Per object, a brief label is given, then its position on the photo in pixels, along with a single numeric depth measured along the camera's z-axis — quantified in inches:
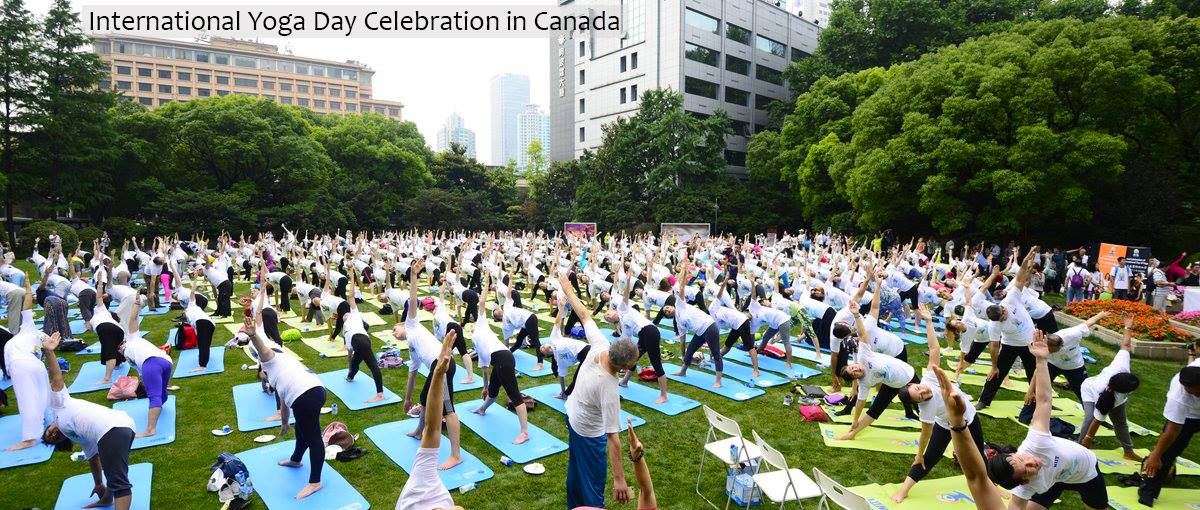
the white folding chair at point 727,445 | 228.8
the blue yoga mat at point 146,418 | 287.3
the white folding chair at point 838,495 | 170.7
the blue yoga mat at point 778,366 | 417.1
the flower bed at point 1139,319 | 490.0
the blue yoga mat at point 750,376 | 395.2
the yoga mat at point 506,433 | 280.7
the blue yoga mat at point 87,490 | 227.8
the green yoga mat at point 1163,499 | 233.8
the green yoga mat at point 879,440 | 287.7
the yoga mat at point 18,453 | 261.3
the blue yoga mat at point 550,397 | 329.2
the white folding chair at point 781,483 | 201.8
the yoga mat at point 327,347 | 459.2
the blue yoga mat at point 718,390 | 370.3
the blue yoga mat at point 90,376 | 363.9
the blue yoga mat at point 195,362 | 403.2
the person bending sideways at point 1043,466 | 161.5
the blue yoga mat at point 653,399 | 343.3
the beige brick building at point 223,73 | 3157.0
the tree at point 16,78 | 1127.0
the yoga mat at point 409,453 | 253.9
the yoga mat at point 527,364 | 417.4
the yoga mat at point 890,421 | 319.9
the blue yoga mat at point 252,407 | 309.9
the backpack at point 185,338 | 465.1
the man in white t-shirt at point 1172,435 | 231.9
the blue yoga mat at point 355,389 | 346.3
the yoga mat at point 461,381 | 378.3
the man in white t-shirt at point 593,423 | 176.6
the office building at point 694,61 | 1824.6
